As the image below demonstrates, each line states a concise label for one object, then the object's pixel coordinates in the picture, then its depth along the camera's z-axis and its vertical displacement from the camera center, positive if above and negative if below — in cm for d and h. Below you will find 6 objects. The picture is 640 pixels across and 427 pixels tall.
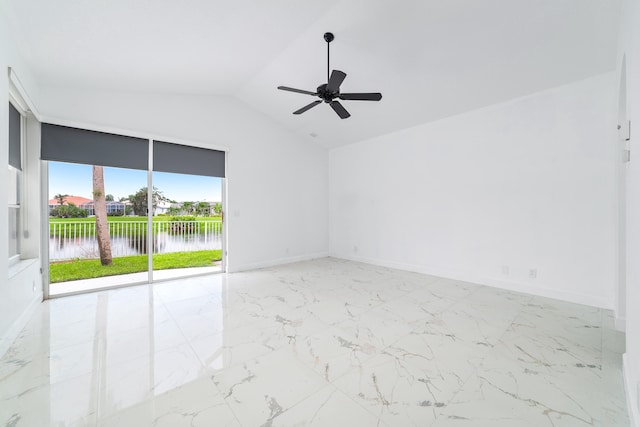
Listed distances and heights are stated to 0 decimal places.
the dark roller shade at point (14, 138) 272 +87
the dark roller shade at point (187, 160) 414 +96
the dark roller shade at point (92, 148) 328 +95
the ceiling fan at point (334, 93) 264 +141
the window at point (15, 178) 277 +42
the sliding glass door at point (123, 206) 354 +13
